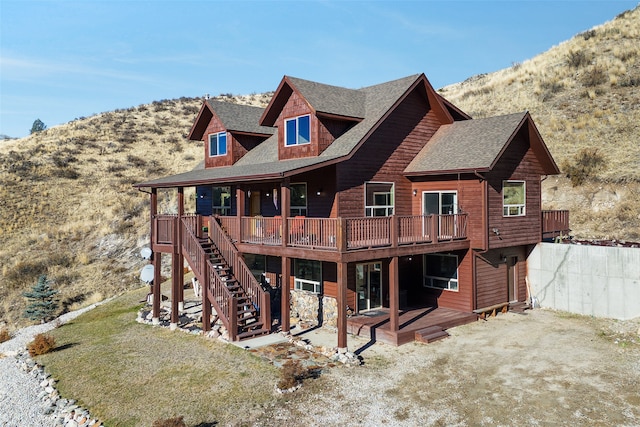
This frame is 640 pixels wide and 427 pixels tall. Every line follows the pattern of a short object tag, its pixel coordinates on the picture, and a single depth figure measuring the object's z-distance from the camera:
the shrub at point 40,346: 15.98
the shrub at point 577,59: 43.85
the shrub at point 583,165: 30.23
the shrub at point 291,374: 11.38
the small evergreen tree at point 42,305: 24.56
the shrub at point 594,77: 39.60
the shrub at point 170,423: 9.47
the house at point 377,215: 16.03
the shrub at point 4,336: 19.98
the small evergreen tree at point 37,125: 95.69
